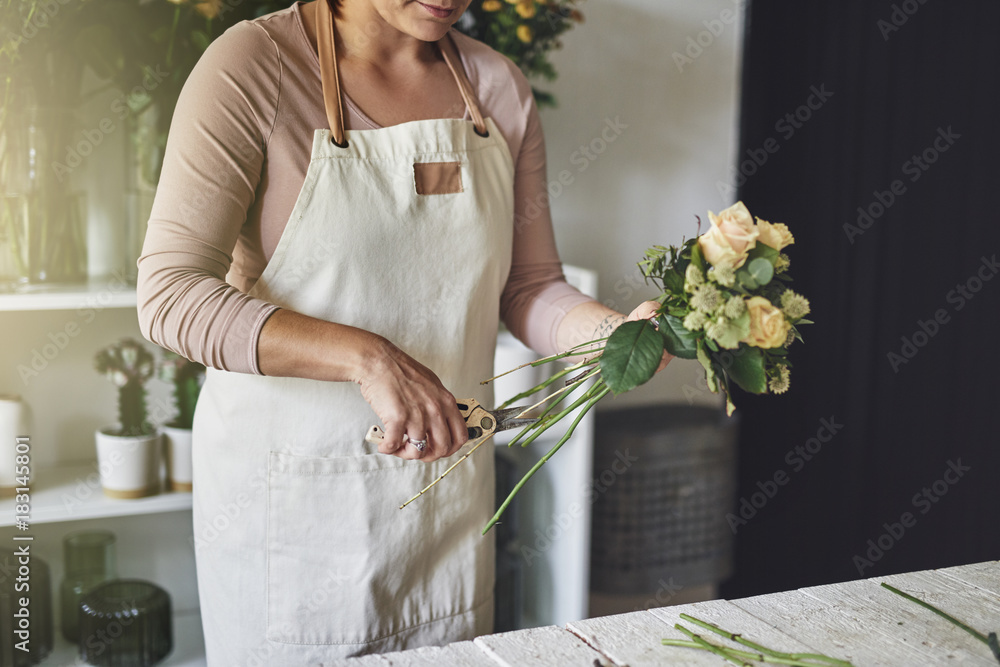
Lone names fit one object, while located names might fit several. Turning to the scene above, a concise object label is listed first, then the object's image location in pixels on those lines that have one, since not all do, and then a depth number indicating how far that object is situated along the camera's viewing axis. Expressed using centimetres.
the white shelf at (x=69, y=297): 164
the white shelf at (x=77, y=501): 172
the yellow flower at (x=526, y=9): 181
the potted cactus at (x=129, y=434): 177
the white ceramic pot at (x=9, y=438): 175
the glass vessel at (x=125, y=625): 180
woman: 114
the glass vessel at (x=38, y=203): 169
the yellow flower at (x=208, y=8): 167
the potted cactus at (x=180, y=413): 183
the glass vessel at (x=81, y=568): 191
